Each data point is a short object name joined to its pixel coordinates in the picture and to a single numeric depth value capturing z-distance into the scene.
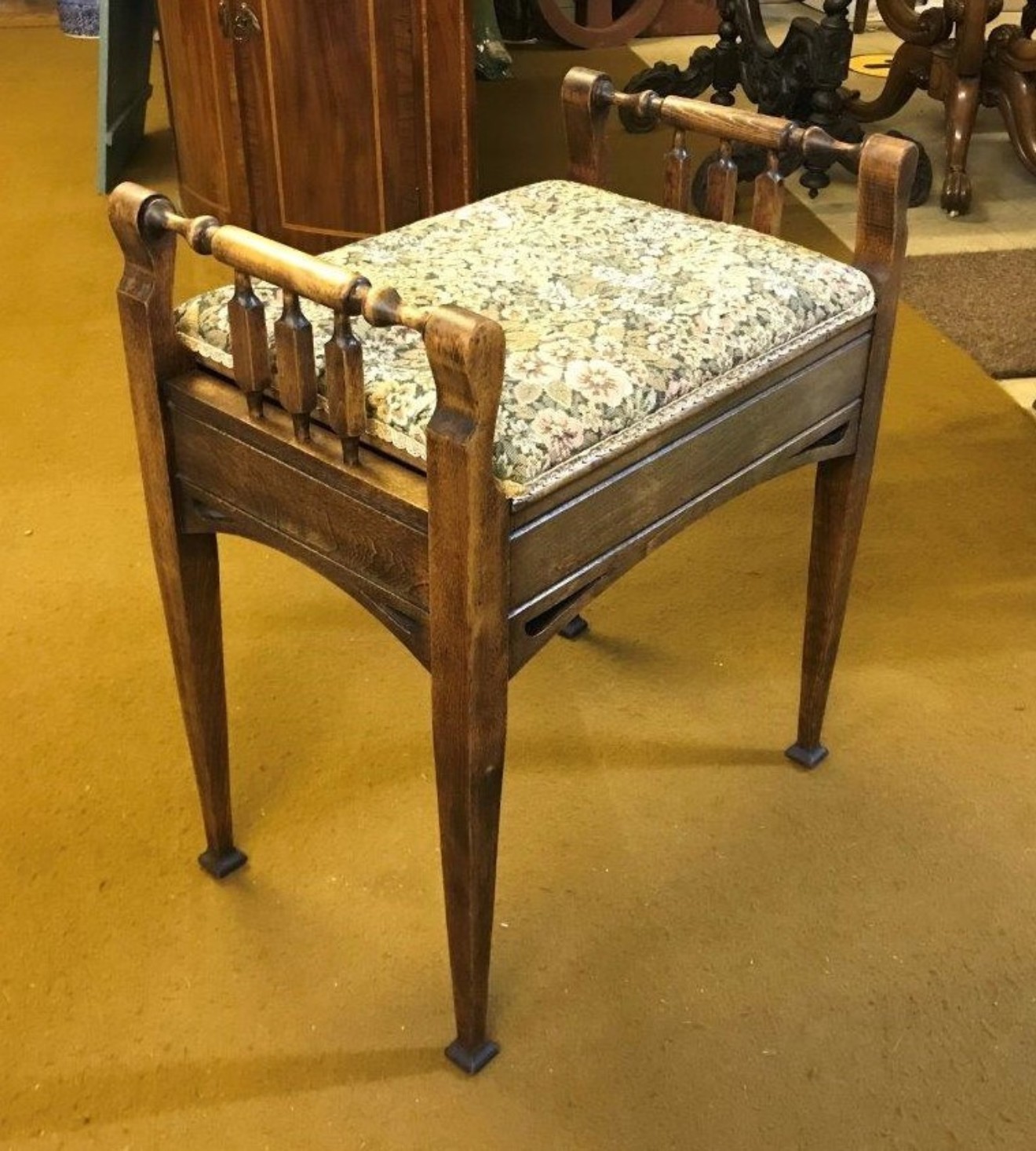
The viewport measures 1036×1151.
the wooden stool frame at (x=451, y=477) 0.87
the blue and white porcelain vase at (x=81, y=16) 4.27
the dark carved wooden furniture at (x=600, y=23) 4.25
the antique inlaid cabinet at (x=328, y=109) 2.37
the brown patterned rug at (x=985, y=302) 2.35
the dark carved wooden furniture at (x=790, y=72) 2.96
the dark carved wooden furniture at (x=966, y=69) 2.92
